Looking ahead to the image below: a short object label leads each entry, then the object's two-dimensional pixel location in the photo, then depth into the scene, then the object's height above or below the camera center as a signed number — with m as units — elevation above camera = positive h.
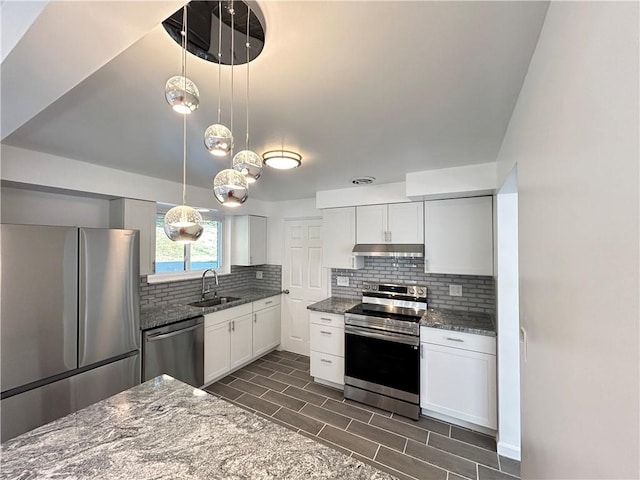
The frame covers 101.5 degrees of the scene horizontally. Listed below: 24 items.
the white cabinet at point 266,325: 3.71 -1.19
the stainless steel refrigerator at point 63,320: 1.66 -0.54
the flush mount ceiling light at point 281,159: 1.97 +0.66
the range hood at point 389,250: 2.80 -0.06
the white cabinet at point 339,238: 3.30 +0.09
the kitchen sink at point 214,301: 3.46 -0.78
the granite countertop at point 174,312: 2.54 -0.73
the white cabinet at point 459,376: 2.23 -1.18
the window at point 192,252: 3.29 -0.09
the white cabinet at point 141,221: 2.58 +0.25
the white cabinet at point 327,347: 2.98 -1.19
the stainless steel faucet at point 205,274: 3.58 -0.47
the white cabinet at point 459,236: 2.54 +0.09
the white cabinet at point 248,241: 3.98 +0.07
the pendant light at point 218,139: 1.02 +0.42
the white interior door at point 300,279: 3.94 -0.52
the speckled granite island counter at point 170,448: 0.85 -0.74
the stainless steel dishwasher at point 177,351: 2.45 -1.07
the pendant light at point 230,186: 1.00 +0.23
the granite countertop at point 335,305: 3.06 -0.75
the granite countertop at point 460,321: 2.27 -0.73
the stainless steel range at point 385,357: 2.50 -1.13
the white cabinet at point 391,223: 2.91 +0.25
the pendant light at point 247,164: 1.15 +0.36
